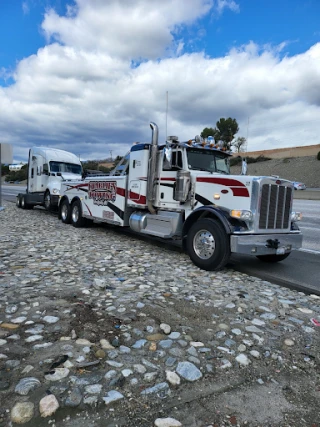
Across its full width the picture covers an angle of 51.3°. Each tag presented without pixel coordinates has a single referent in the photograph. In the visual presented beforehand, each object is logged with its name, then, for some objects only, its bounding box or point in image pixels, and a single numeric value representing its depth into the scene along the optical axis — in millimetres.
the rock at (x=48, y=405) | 2324
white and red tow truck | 6469
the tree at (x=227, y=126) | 59891
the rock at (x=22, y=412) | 2251
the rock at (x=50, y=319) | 3732
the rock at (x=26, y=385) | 2516
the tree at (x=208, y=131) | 50953
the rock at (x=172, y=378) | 2768
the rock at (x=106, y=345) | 3227
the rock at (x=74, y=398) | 2421
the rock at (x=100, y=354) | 3061
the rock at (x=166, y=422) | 2281
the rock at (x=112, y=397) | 2482
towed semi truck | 17594
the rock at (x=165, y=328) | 3652
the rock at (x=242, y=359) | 3160
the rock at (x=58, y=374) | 2691
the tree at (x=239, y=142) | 69519
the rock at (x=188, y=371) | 2861
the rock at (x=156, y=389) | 2616
